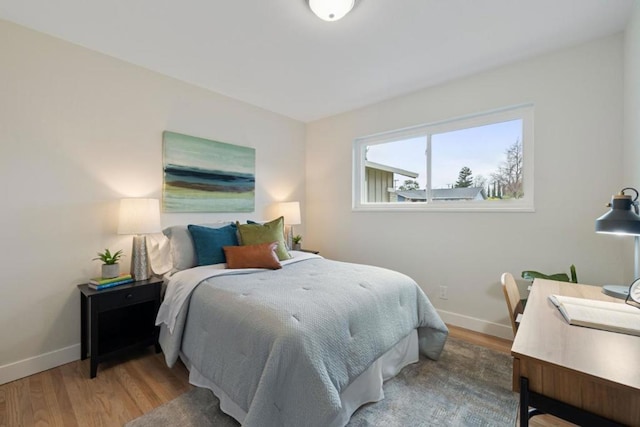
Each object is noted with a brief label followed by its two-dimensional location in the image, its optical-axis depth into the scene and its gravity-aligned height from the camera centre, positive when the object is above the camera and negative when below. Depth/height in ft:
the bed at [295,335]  4.03 -2.21
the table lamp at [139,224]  7.18 -0.29
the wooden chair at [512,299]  5.19 -1.64
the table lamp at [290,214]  11.35 -0.03
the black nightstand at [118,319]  6.35 -2.86
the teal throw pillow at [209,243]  7.95 -0.86
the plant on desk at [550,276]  6.88 -1.56
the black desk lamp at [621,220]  4.20 -0.10
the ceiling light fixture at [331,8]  5.46 +4.13
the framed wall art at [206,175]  8.89 +1.33
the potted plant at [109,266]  7.02 -1.34
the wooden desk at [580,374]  2.49 -1.44
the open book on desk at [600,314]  3.36 -1.34
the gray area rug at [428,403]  5.02 -3.73
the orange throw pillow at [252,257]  7.57 -1.20
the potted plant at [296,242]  11.60 -1.20
